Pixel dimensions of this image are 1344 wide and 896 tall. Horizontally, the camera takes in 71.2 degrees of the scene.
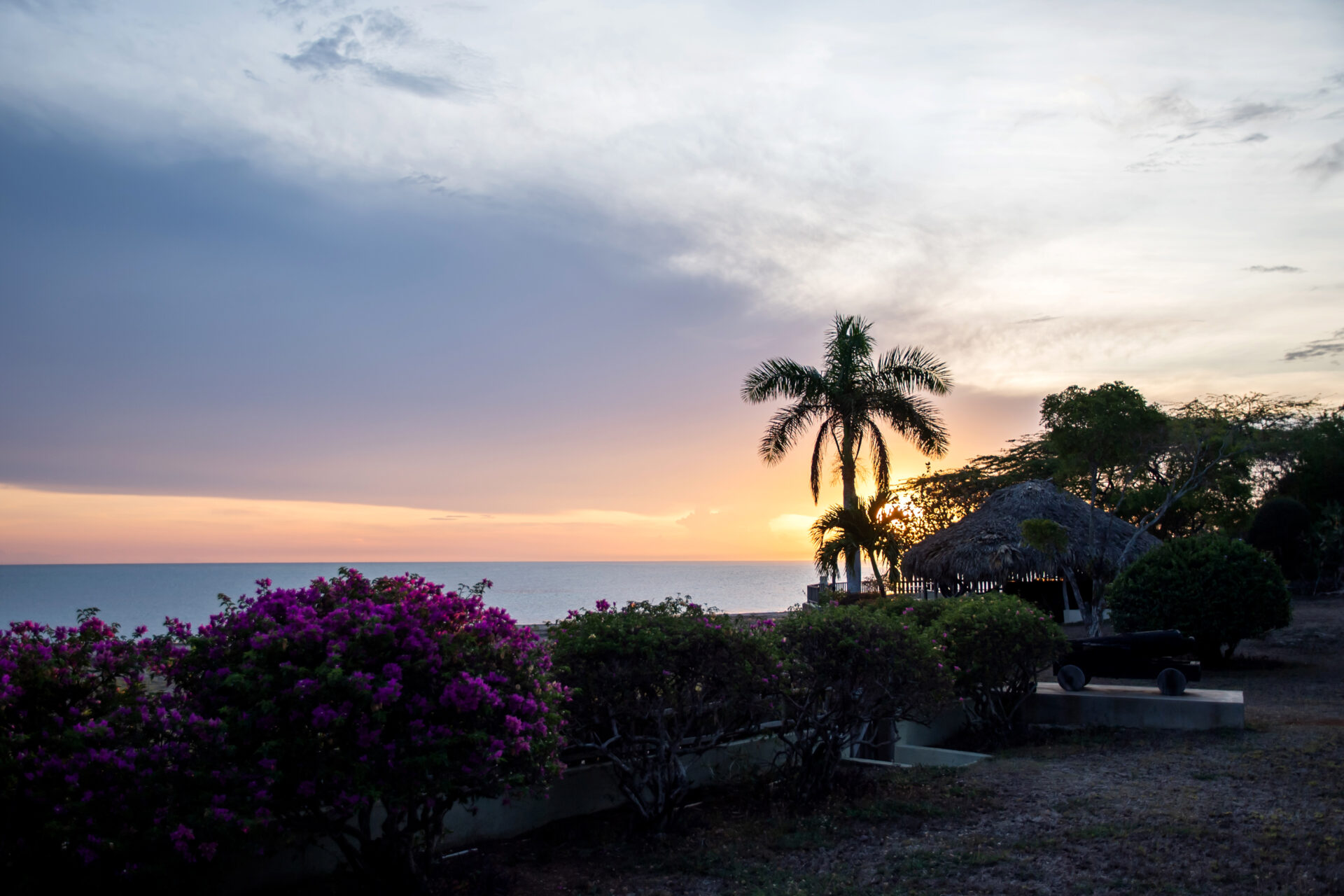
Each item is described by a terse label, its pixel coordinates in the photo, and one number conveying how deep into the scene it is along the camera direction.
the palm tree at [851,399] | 25.77
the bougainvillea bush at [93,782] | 4.29
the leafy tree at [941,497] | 40.09
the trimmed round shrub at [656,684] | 6.14
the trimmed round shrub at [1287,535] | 34.81
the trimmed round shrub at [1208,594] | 16.39
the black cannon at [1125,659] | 11.62
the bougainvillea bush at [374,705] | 4.59
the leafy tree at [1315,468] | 38.94
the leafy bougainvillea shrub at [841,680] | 7.17
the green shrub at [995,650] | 9.57
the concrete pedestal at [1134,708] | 10.45
